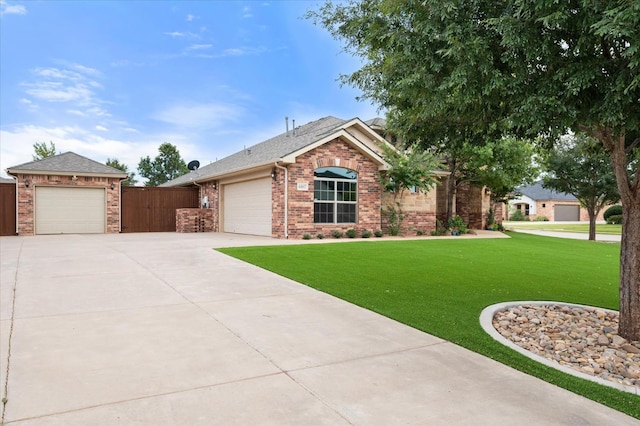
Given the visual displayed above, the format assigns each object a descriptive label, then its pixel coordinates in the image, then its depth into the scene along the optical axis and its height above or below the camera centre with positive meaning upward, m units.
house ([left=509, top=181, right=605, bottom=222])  50.53 +0.46
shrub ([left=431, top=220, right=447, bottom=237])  19.88 -0.96
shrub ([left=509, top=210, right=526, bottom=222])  51.44 -0.86
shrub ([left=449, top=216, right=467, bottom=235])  20.69 -0.75
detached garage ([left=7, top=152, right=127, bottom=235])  18.48 +0.61
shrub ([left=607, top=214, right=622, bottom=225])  37.79 -0.85
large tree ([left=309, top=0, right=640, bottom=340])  3.44 +1.29
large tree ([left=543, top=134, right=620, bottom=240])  19.72 +1.59
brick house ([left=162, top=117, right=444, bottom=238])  16.12 +0.84
